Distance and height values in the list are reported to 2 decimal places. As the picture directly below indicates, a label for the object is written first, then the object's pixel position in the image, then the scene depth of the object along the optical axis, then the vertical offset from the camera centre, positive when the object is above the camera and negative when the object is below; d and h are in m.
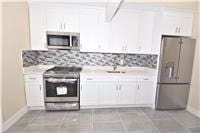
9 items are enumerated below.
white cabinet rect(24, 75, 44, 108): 3.04 -0.84
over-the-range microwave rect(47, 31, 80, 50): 3.13 +0.32
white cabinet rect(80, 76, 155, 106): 3.19 -0.91
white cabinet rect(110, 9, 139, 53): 3.30 +0.59
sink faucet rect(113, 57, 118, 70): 3.72 -0.21
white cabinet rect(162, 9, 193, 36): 3.16 +0.80
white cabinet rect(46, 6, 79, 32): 3.12 +0.84
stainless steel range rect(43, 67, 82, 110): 3.02 -0.82
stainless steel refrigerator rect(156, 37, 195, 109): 3.14 -0.40
